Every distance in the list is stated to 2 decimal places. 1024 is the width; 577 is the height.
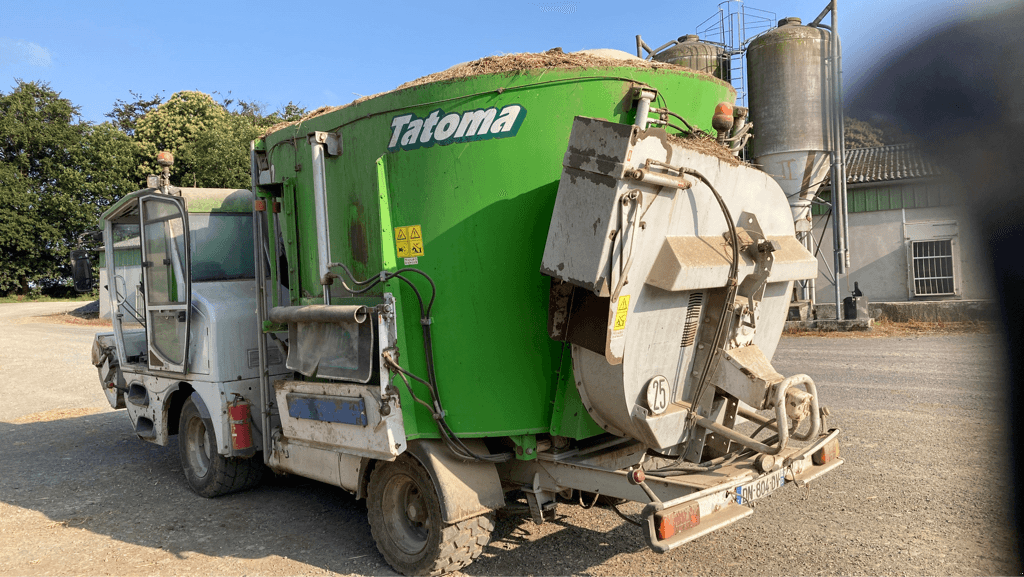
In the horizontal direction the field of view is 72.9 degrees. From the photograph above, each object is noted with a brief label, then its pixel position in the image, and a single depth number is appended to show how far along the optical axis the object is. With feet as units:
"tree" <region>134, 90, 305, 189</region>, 100.94
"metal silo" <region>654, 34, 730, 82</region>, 56.75
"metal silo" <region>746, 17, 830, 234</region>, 45.62
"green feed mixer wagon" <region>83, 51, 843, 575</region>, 12.02
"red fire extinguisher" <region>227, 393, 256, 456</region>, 18.43
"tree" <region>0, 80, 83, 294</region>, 131.85
